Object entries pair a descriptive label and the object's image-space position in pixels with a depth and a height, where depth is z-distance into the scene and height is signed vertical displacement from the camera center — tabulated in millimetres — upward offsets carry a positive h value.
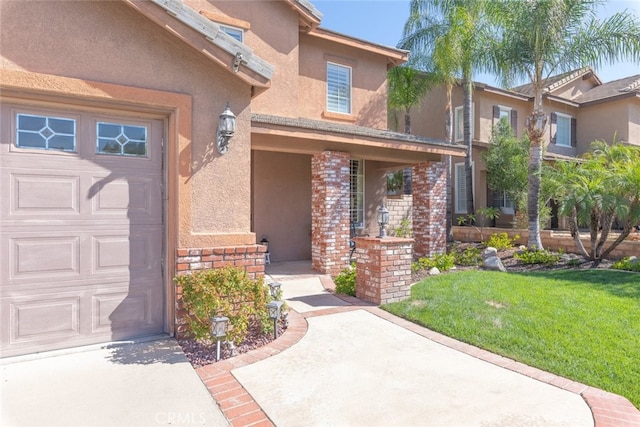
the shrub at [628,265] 10091 -1366
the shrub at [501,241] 13961 -952
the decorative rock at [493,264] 10656 -1368
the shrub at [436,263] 10581 -1348
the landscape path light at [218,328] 4668 -1363
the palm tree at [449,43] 15156 +7276
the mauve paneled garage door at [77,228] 4562 -123
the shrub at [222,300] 4883 -1099
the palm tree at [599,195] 10289 +553
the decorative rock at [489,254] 11158 -1140
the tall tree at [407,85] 17156 +6053
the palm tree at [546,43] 12656 +5984
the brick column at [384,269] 7090 -997
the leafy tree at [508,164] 17688 +2478
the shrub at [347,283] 7949 -1428
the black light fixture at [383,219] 7542 -47
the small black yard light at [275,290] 6098 -1179
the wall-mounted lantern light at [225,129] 5309 +1252
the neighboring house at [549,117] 20156 +5764
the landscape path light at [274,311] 5316 -1330
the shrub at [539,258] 11542 -1310
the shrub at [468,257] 11789 -1341
